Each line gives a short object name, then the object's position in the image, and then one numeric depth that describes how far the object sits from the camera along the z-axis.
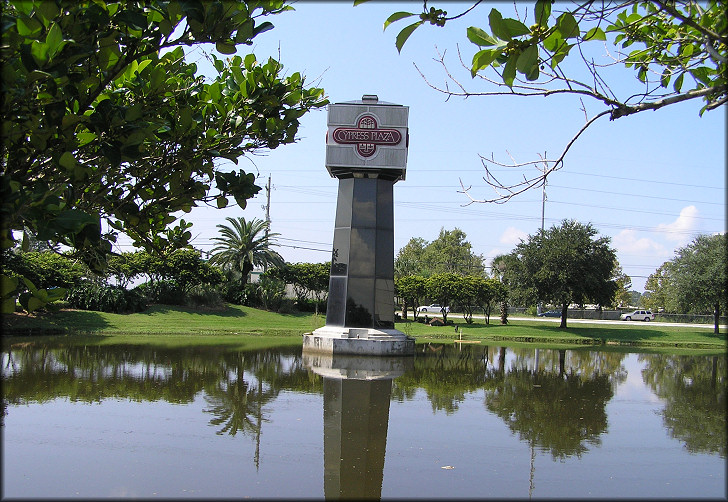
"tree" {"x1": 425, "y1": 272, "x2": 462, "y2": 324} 39.16
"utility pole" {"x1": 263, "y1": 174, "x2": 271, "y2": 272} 40.32
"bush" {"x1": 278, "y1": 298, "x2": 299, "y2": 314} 38.41
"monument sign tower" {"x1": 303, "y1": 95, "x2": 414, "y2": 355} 19.28
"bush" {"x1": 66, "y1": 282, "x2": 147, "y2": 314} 29.47
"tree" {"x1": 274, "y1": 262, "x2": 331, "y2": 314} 41.69
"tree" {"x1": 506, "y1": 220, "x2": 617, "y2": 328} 34.81
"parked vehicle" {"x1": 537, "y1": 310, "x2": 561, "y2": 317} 65.81
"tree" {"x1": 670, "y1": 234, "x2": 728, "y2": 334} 33.69
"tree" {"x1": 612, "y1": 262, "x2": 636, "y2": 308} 74.36
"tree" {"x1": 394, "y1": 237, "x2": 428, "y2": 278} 78.56
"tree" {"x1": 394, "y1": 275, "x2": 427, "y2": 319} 40.91
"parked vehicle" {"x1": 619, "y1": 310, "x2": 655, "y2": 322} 56.00
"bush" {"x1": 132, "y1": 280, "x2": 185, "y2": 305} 34.56
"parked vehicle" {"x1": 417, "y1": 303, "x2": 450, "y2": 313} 59.88
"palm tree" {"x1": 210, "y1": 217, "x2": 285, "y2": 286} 38.25
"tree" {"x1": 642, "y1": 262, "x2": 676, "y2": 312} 65.81
